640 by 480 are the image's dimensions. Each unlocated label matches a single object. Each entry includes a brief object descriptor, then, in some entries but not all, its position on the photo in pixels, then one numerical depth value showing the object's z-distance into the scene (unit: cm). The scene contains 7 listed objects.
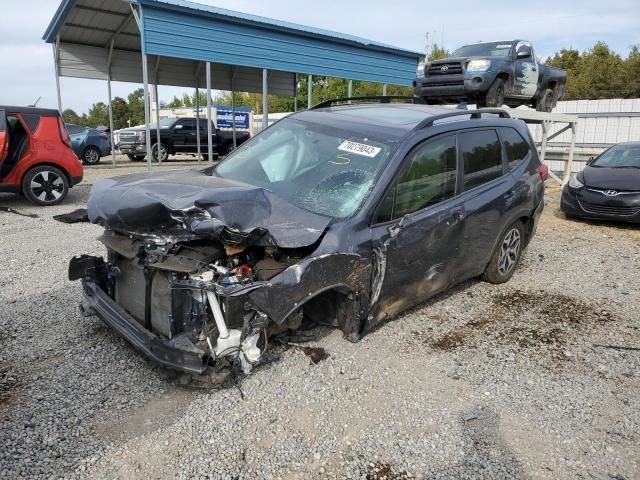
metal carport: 1284
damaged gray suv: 288
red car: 850
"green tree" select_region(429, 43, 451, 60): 4641
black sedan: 859
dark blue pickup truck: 1039
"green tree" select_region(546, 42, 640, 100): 3534
